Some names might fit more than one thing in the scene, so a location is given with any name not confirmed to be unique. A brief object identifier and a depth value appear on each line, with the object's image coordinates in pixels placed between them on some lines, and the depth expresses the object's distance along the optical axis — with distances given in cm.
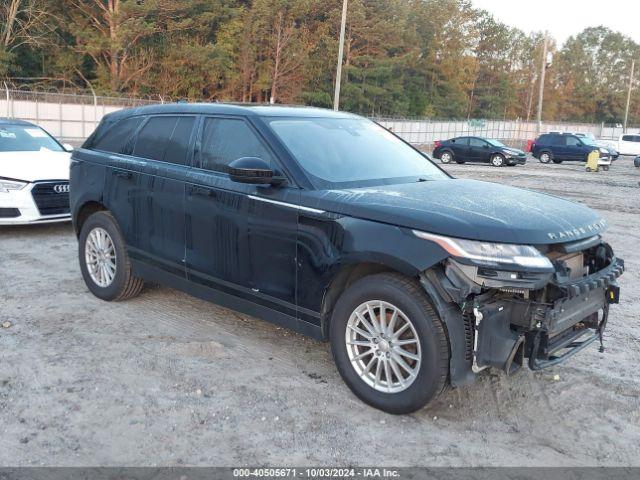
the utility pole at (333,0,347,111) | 2725
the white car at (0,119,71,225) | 833
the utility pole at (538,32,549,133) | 4476
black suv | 361
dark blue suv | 3306
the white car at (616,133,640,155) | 4075
